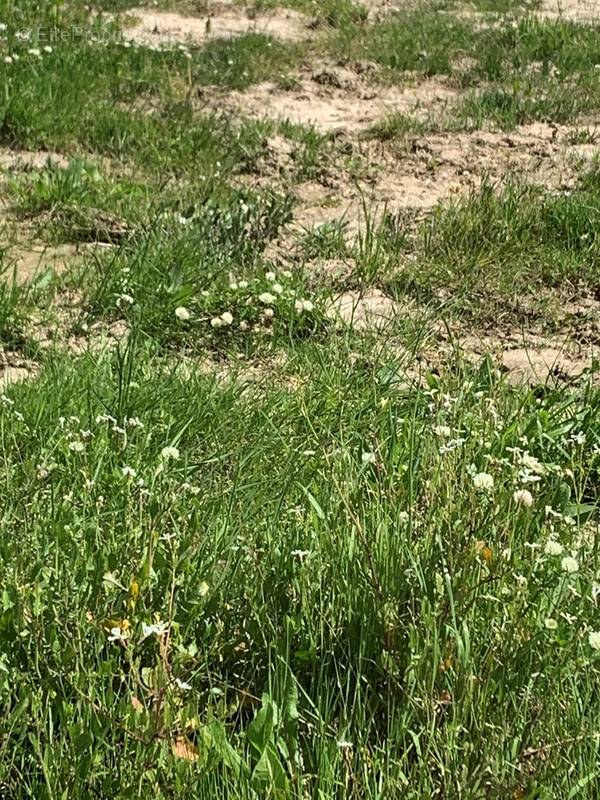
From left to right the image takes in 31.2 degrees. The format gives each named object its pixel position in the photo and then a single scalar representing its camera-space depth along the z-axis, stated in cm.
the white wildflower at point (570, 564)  226
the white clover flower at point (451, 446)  255
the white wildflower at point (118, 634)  206
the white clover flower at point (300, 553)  240
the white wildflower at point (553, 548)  236
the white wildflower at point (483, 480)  246
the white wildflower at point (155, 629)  203
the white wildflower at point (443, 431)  277
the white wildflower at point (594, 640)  207
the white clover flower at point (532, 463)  253
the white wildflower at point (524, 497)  243
